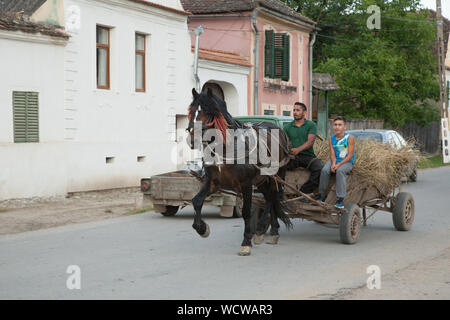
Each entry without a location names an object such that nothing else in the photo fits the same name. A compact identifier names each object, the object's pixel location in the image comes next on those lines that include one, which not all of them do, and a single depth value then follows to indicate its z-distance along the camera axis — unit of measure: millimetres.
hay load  9958
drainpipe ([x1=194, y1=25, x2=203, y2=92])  21484
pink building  26219
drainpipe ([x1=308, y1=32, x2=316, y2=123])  30631
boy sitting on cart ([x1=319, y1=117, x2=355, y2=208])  9469
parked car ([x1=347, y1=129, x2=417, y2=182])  19344
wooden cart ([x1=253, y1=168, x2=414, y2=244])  9453
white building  15938
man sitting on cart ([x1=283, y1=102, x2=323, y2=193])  9820
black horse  8102
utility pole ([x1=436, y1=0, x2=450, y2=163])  31445
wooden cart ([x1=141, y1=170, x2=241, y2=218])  12531
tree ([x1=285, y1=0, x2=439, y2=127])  33062
